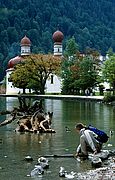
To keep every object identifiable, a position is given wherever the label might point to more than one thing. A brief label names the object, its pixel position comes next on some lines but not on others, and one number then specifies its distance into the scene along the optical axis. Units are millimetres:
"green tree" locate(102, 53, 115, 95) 73338
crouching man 17484
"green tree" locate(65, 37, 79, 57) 96438
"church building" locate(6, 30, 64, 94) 114438
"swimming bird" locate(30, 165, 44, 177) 14898
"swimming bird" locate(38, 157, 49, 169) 15907
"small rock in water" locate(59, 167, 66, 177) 14716
